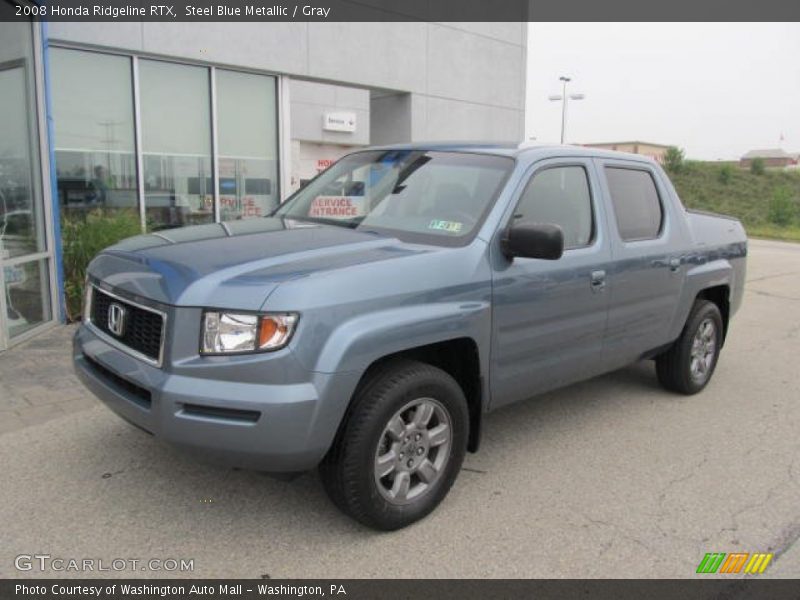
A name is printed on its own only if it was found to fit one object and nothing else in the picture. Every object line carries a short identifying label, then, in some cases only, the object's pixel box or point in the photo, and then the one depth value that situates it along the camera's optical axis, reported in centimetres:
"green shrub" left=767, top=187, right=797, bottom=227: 3831
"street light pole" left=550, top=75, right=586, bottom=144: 3133
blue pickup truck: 285
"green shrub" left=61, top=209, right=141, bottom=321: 736
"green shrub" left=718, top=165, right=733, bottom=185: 5231
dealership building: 679
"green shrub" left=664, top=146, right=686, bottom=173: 5372
